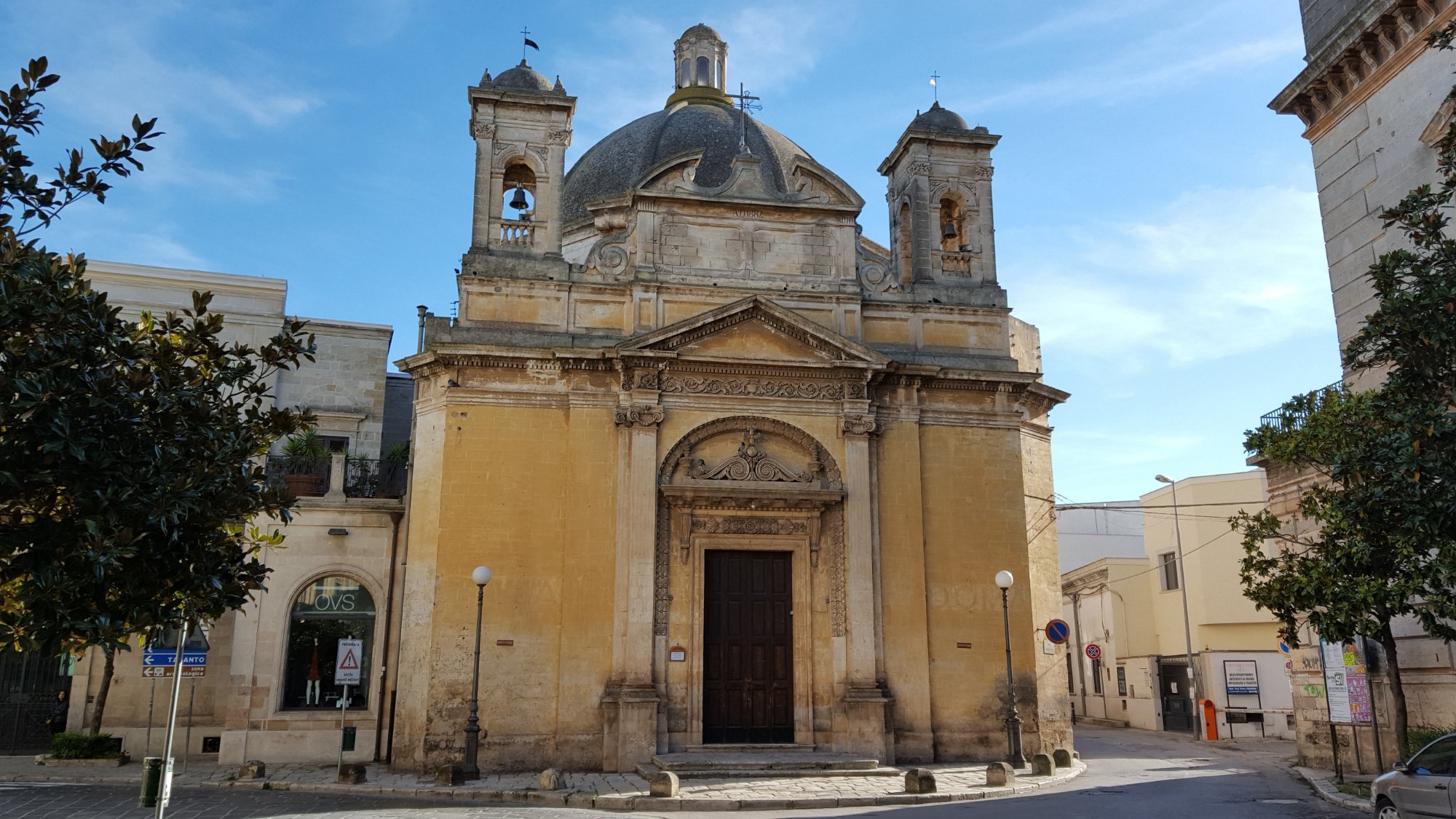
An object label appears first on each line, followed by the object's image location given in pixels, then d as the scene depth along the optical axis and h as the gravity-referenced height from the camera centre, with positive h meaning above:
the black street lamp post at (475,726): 17.31 -0.95
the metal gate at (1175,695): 34.34 -0.83
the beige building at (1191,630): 32.34 +1.22
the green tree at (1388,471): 12.47 +2.39
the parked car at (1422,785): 10.95 -1.18
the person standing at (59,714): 22.14 -0.99
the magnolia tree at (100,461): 7.29 +1.41
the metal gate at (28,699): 22.30 -0.70
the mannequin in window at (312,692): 20.77 -0.49
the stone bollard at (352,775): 17.17 -1.69
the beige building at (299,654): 20.30 +0.20
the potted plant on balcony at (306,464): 22.36 +4.12
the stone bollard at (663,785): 15.40 -1.63
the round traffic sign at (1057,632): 20.11 +0.65
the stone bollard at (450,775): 16.62 -1.64
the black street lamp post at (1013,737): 18.47 -1.16
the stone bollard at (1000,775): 16.91 -1.62
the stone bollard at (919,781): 16.08 -1.64
